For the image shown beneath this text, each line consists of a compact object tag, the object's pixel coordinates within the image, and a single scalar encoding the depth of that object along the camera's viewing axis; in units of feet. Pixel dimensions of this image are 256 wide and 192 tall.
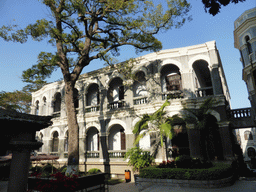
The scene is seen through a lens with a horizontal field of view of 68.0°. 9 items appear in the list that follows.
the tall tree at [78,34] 38.93
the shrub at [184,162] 34.99
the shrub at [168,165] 36.86
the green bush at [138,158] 43.29
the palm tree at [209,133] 39.09
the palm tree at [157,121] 41.09
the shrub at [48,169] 59.62
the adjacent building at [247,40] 48.55
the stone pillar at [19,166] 16.66
